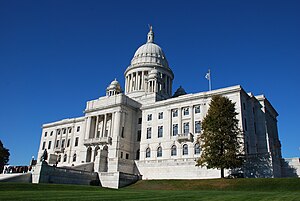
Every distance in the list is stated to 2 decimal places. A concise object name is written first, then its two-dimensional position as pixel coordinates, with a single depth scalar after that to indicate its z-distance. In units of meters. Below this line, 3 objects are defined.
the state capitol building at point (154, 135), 51.81
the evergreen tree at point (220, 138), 42.59
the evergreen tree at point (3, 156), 71.88
